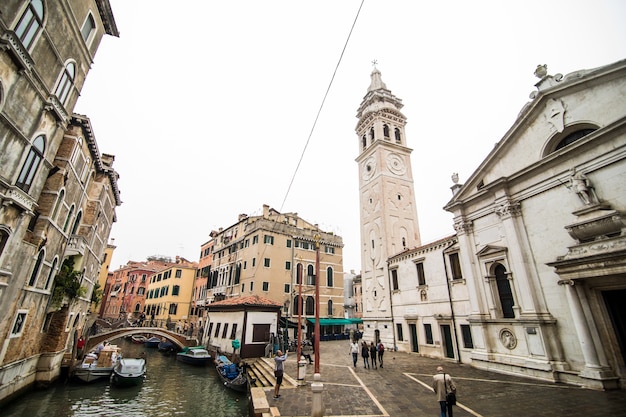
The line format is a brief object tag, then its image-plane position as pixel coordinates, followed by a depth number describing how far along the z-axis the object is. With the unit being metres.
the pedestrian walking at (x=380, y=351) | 15.69
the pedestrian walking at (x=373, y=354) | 15.68
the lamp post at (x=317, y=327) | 9.98
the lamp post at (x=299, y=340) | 13.02
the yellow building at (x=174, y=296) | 40.13
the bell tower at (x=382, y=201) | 24.38
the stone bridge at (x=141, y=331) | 24.39
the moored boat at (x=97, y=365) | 16.70
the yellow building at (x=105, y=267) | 33.62
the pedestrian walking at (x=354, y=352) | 15.97
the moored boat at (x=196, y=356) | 23.12
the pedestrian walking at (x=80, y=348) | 20.33
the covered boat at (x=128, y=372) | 16.50
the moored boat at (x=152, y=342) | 35.16
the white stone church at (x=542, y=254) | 10.51
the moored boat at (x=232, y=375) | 15.52
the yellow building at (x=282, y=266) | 29.93
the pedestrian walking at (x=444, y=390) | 7.17
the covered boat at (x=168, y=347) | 30.41
